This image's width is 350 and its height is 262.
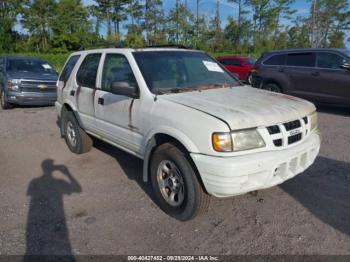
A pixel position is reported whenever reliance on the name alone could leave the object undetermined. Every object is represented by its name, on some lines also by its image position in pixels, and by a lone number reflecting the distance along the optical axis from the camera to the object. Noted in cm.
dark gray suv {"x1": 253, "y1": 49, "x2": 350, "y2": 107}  828
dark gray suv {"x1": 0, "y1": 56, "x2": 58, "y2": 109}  964
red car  1552
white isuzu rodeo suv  293
